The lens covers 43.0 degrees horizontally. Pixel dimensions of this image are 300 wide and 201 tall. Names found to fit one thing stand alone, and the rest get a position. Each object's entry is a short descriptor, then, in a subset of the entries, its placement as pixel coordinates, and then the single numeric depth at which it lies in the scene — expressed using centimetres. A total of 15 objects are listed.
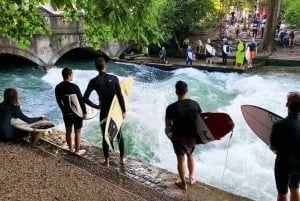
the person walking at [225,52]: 2236
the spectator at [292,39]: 2715
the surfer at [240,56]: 2097
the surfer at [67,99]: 636
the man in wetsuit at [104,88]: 602
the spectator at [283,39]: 2766
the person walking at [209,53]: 2367
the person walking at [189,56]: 2352
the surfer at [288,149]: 436
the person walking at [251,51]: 2214
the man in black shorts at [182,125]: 536
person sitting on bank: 668
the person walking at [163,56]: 2555
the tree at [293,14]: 2703
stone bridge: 2349
